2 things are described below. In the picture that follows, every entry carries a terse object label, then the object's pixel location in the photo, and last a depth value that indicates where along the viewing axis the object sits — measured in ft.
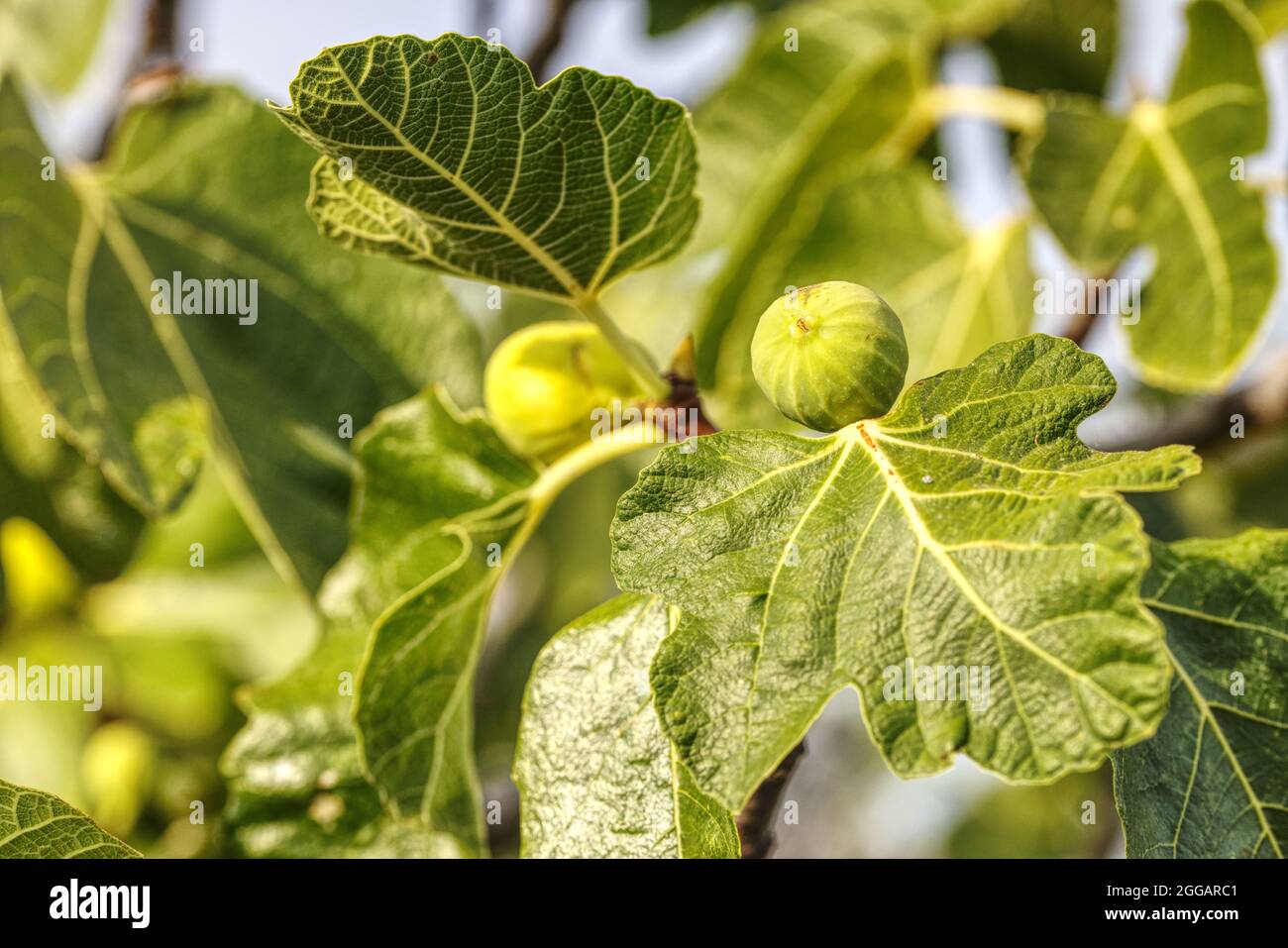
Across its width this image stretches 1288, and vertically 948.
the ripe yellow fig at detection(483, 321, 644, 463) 2.99
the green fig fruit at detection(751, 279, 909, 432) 2.78
